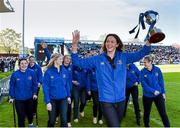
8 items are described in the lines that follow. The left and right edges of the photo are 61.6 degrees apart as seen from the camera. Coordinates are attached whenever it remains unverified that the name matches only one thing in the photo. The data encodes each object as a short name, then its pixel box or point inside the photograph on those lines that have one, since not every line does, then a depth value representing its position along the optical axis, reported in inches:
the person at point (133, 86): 161.7
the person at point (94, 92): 153.7
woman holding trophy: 91.4
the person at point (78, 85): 162.5
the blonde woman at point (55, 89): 119.5
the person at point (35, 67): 169.1
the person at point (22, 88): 134.6
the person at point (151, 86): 130.2
